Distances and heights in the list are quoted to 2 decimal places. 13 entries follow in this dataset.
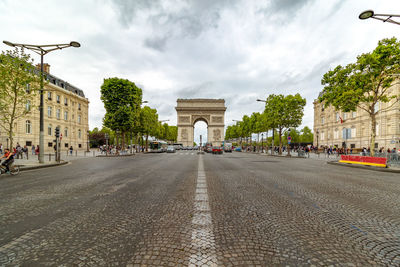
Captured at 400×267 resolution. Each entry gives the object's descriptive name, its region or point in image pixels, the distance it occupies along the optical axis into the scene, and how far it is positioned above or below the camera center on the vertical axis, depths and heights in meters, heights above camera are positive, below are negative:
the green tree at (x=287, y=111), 30.23 +4.20
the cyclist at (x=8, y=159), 9.75 -1.07
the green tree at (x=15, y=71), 12.66 +4.13
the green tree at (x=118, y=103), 28.77 +5.04
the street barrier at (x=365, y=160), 13.81 -1.54
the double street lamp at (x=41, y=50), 12.35 +5.54
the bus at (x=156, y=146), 48.78 -1.92
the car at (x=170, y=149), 41.03 -2.20
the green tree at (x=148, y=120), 37.65 +3.63
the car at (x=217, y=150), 37.24 -2.10
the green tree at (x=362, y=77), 15.27 +5.18
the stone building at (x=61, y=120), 33.56 +3.39
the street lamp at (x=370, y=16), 9.68 +5.97
